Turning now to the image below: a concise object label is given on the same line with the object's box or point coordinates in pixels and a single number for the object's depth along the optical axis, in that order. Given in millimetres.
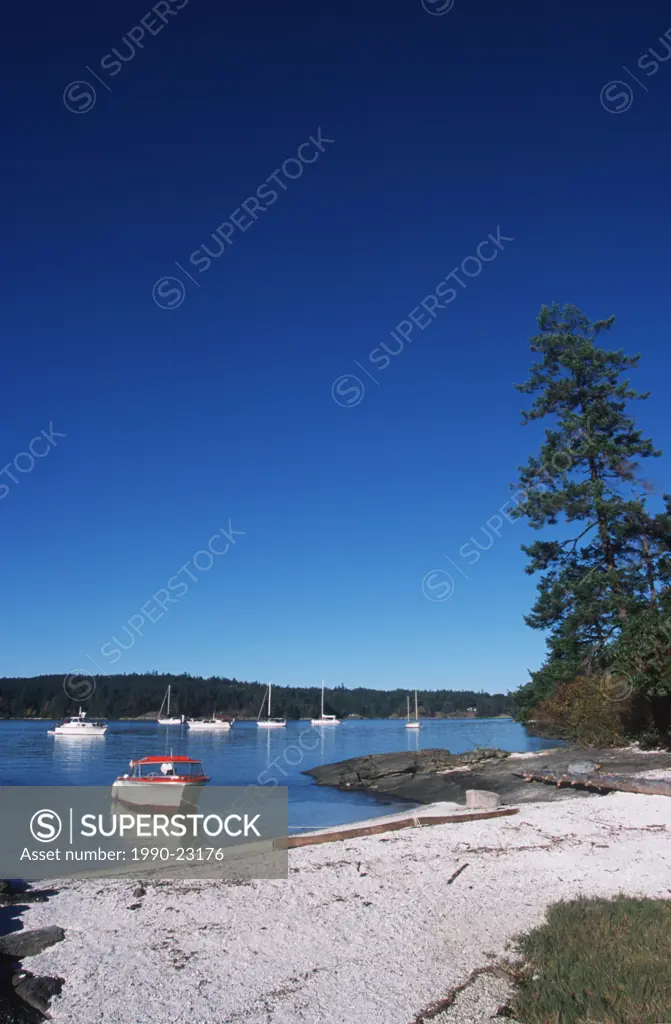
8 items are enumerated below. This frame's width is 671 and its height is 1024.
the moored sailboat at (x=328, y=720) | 180375
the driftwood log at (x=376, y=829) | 13188
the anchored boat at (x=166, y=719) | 171812
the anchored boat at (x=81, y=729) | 120188
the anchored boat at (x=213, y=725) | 159500
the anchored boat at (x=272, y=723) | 170188
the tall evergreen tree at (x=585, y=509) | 32406
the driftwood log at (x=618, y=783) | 17234
